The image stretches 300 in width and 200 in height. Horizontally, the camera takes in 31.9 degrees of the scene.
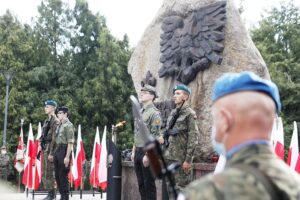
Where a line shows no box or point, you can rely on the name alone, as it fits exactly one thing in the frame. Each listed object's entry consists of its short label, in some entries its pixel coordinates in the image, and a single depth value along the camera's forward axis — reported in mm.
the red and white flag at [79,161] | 10327
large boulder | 7027
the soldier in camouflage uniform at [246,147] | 1367
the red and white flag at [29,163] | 10609
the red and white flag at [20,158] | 12948
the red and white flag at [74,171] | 10298
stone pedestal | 7809
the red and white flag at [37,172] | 10275
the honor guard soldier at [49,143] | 8453
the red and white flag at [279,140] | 6488
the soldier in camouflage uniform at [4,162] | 16228
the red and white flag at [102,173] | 9047
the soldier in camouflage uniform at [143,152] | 6203
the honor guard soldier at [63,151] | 8180
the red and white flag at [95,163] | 10305
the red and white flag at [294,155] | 6559
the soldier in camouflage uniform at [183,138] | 5750
